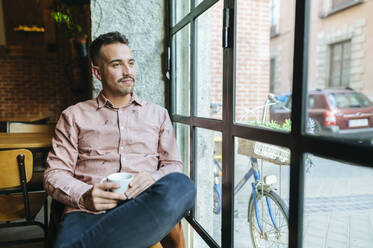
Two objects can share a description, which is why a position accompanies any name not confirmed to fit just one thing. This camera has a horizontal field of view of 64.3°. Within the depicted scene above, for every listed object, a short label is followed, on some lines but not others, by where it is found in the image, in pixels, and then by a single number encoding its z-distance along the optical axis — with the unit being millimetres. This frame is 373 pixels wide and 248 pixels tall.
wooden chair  1653
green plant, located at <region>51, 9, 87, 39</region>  4134
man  1186
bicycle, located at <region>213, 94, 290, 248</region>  1256
